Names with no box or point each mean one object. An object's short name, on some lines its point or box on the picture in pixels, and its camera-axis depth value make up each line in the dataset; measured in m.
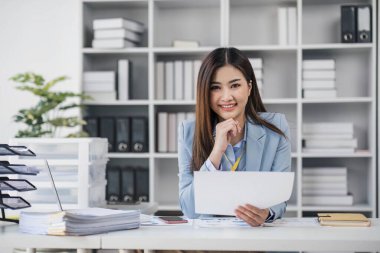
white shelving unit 4.28
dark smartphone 2.19
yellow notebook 2.12
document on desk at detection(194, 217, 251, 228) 2.10
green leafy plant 4.09
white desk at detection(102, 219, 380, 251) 1.84
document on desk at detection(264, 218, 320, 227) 2.15
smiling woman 2.52
